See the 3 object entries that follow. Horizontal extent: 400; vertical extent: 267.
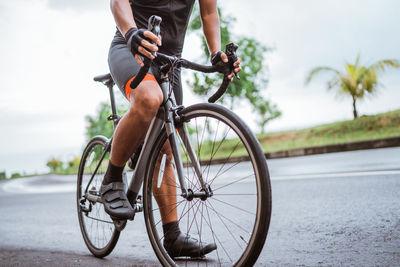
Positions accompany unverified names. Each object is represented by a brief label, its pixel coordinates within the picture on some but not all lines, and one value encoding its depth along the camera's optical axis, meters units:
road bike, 2.07
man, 2.54
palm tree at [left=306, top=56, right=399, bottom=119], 16.20
